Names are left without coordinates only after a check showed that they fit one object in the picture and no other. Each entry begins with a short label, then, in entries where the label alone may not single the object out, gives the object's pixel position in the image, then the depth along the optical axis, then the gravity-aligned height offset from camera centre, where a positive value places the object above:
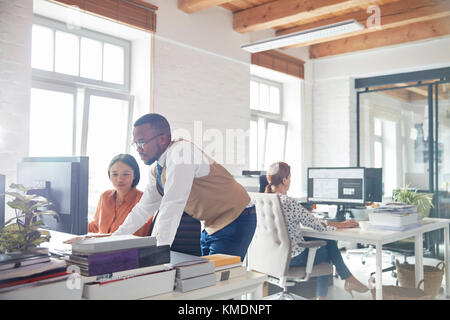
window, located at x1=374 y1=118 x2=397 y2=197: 6.07 +0.37
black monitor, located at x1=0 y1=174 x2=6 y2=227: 1.54 -0.11
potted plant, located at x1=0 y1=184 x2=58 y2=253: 1.33 -0.20
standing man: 1.81 -0.10
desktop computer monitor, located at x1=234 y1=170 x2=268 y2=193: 3.92 -0.07
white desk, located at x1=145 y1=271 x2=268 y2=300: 1.31 -0.40
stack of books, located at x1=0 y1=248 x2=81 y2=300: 1.13 -0.31
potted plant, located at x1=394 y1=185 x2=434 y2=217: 4.69 -0.28
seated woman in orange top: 2.59 -0.16
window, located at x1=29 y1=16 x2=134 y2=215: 3.50 +0.70
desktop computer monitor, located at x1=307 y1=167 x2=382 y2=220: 3.62 -0.11
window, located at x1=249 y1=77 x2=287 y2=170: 5.85 +0.74
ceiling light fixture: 4.23 +1.55
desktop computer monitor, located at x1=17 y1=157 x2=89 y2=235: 1.55 -0.07
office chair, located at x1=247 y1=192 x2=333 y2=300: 2.87 -0.54
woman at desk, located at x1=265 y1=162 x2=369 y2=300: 2.91 -0.39
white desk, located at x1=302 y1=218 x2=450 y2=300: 2.71 -0.44
